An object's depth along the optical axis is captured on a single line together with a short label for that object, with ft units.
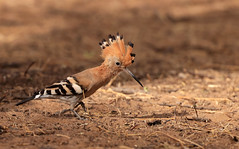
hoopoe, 28.78
